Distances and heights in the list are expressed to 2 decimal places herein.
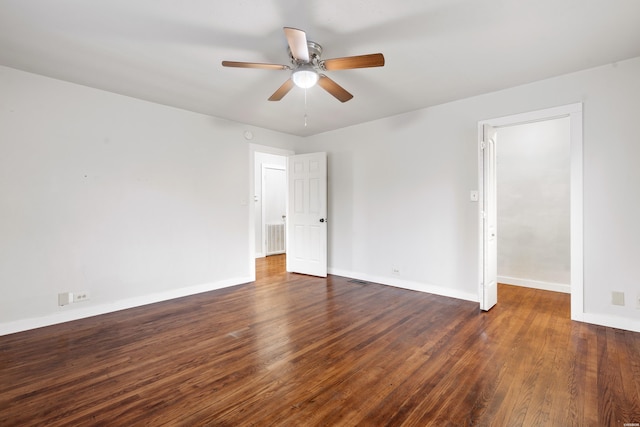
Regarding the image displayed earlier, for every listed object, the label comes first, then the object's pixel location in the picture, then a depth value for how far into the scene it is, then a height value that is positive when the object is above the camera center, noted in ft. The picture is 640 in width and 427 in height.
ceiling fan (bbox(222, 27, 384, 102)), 6.55 +3.77
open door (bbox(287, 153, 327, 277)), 16.38 -0.05
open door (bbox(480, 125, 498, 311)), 11.09 -0.24
